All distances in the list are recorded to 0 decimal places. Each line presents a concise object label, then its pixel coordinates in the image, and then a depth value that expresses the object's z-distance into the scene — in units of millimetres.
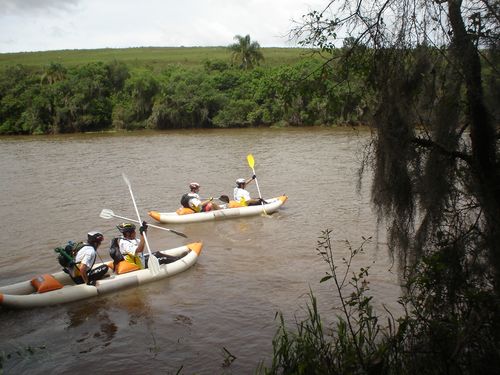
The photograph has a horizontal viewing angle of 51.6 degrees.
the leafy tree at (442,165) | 3920
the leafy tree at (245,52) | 60219
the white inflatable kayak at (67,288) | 8336
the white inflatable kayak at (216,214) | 14258
